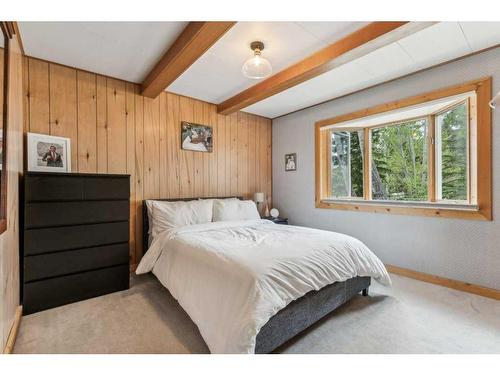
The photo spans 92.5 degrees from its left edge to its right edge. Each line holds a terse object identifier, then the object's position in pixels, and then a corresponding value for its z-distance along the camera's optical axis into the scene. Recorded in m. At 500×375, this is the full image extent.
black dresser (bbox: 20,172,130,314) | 1.96
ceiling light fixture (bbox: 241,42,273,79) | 1.98
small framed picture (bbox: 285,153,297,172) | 4.00
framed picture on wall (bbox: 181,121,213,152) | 3.34
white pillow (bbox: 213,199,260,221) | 3.09
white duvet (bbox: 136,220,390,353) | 1.32
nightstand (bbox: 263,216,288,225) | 3.82
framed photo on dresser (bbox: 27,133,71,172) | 2.23
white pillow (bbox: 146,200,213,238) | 2.69
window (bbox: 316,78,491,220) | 2.31
